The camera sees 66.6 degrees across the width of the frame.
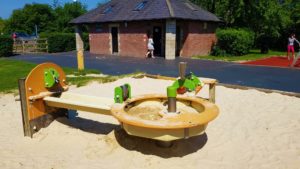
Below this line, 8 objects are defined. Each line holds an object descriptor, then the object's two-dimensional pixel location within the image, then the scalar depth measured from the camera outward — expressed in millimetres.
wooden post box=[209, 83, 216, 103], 5779
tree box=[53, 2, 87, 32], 39667
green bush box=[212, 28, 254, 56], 17055
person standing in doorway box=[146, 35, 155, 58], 16367
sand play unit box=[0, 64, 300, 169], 3414
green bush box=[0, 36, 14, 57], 18561
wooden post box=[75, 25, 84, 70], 21827
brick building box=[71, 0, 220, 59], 16018
